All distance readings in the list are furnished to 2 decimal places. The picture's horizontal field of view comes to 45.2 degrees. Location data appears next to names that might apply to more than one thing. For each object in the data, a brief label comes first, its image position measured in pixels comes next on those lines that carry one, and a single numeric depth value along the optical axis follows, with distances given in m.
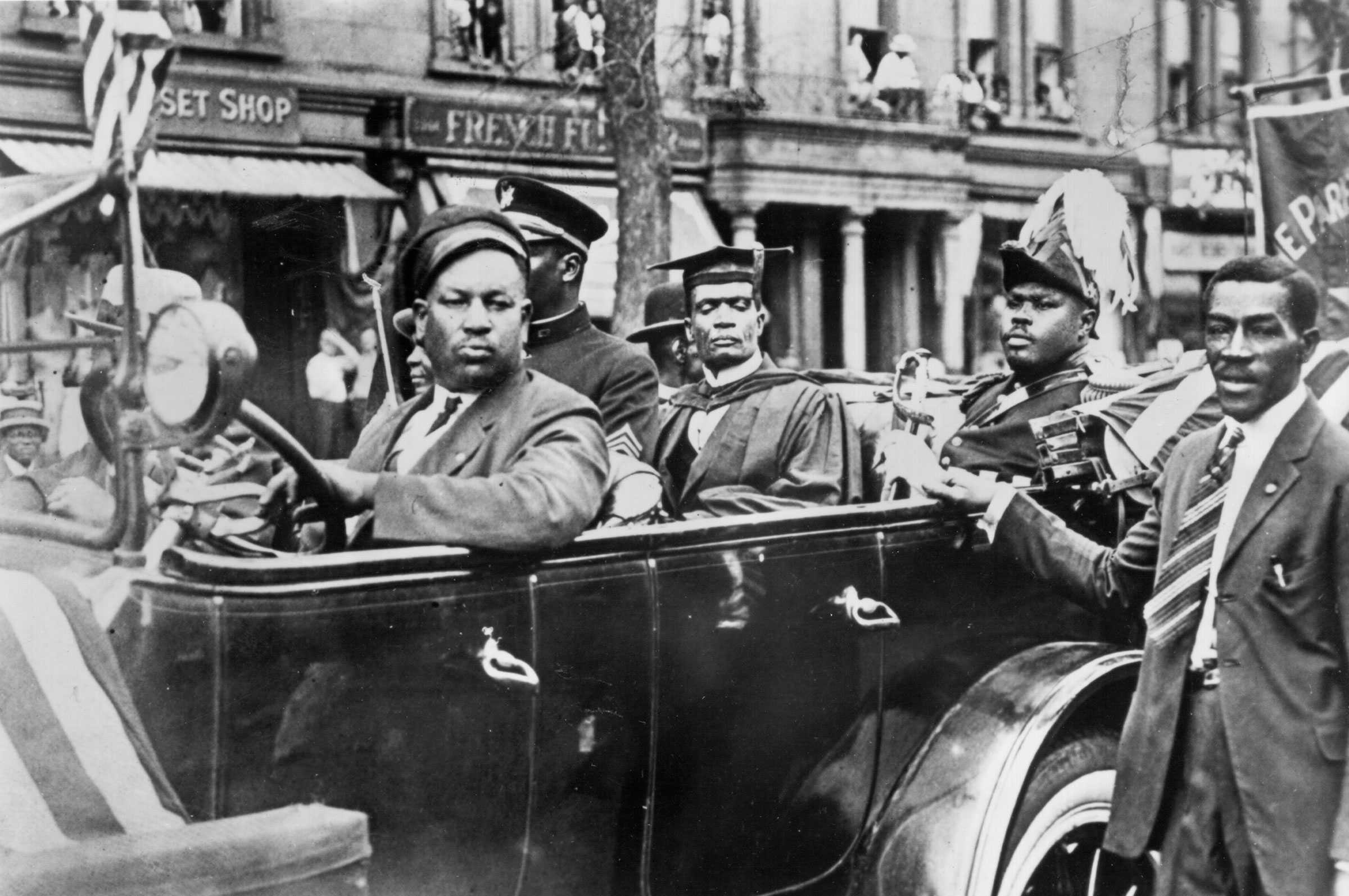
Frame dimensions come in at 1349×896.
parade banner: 5.42
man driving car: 2.67
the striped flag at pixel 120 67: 2.31
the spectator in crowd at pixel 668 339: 5.85
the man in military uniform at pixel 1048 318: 4.24
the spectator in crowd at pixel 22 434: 4.95
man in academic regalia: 4.16
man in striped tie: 2.92
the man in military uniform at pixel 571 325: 4.45
